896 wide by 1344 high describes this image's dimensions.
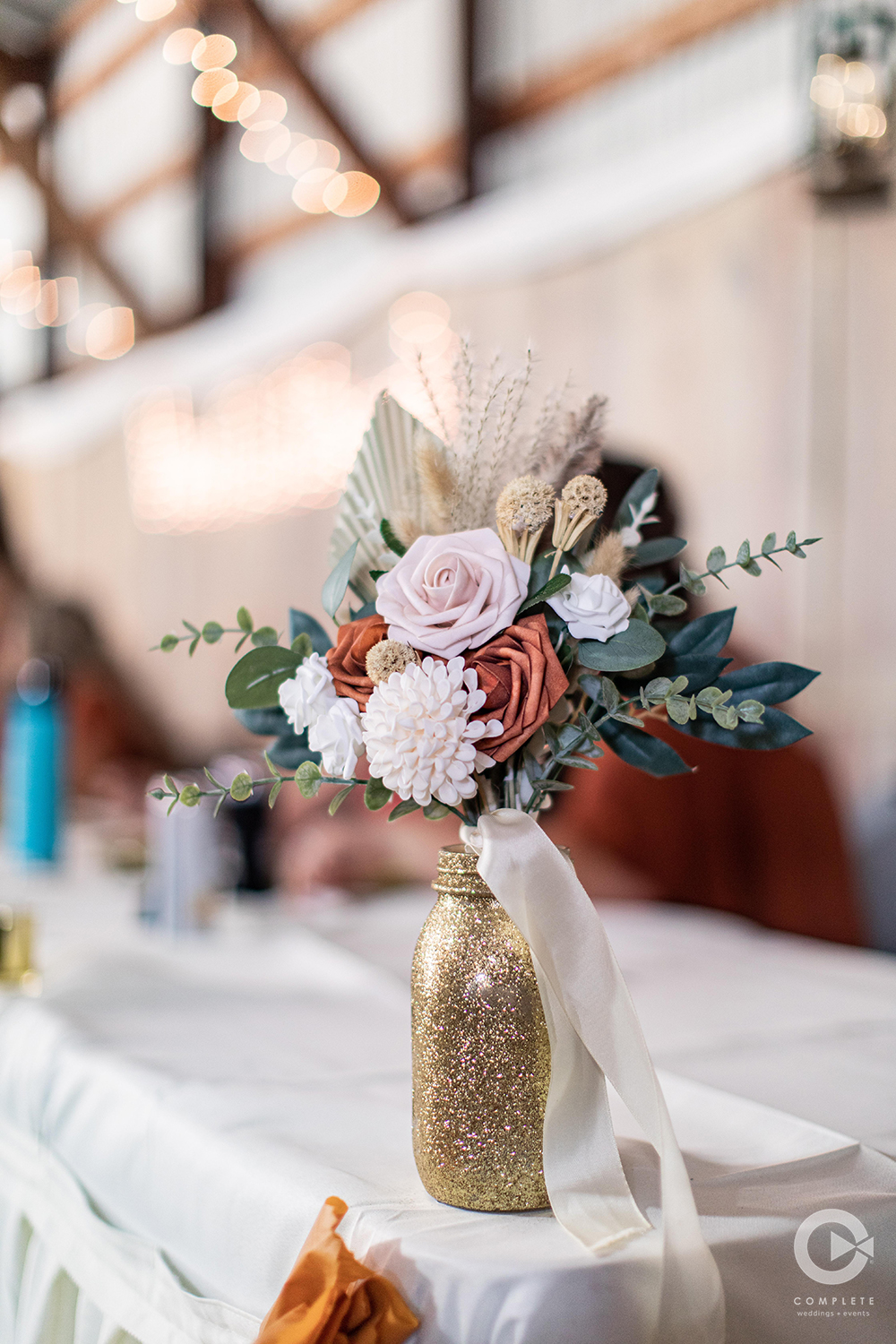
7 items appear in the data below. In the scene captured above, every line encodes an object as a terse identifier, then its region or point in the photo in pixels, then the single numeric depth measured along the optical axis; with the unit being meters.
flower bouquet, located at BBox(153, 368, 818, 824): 0.53
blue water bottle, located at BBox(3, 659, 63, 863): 1.67
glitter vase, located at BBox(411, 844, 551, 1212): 0.55
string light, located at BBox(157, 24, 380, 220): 3.12
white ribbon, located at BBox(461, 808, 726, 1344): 0.53
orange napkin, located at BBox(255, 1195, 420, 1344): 0.47
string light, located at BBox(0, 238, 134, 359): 4.50
